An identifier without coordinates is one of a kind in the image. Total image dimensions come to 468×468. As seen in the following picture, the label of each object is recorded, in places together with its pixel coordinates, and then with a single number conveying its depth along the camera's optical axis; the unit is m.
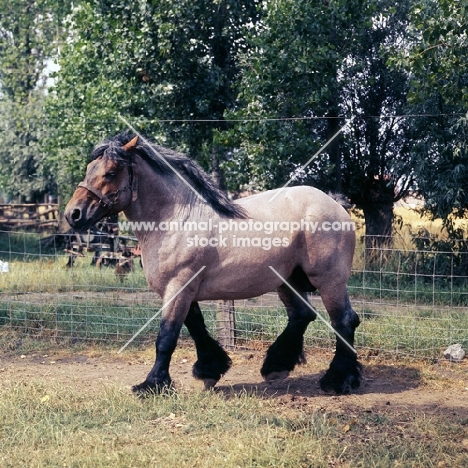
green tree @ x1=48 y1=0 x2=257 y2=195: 10.27
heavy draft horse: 5.43
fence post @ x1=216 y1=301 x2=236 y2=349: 7.70
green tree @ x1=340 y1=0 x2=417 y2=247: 13.86
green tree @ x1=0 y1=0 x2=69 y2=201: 19.28
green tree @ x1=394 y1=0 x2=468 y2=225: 6.88
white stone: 6.81
